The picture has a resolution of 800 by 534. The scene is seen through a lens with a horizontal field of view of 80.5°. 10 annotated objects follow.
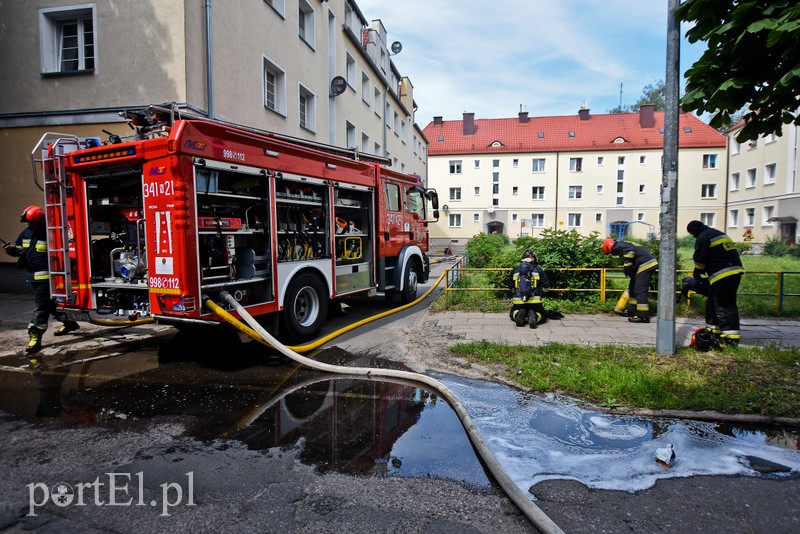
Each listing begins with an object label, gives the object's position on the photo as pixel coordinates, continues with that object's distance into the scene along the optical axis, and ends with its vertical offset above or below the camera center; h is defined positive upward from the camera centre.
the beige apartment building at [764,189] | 29.94 +3.47
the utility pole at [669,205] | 5.63 +0.40
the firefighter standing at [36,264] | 6.48 -0.30
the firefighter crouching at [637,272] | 7.95 -0.58
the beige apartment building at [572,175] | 45.97 +6.48
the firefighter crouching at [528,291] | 7.77 -0.86
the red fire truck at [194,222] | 5.20 +0.24
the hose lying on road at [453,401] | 2.56 -1.48
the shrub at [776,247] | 26.18 -0.58
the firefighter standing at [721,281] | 5.95 -0.55
